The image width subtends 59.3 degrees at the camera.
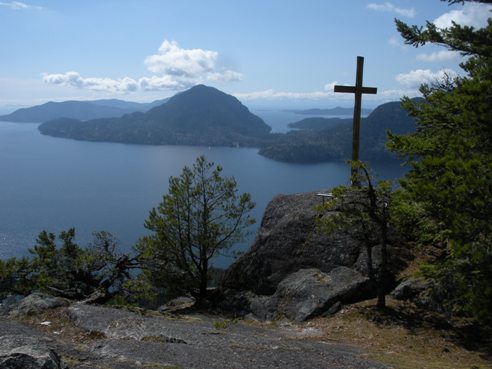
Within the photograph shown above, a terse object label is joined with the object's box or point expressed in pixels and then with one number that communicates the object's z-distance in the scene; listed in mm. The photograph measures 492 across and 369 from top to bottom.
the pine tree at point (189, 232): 19266
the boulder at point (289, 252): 19422
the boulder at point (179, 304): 20570
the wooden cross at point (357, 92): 21300
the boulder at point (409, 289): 15750
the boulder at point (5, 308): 12578
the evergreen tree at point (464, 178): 7348
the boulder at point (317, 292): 16359
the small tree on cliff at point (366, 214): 14945
